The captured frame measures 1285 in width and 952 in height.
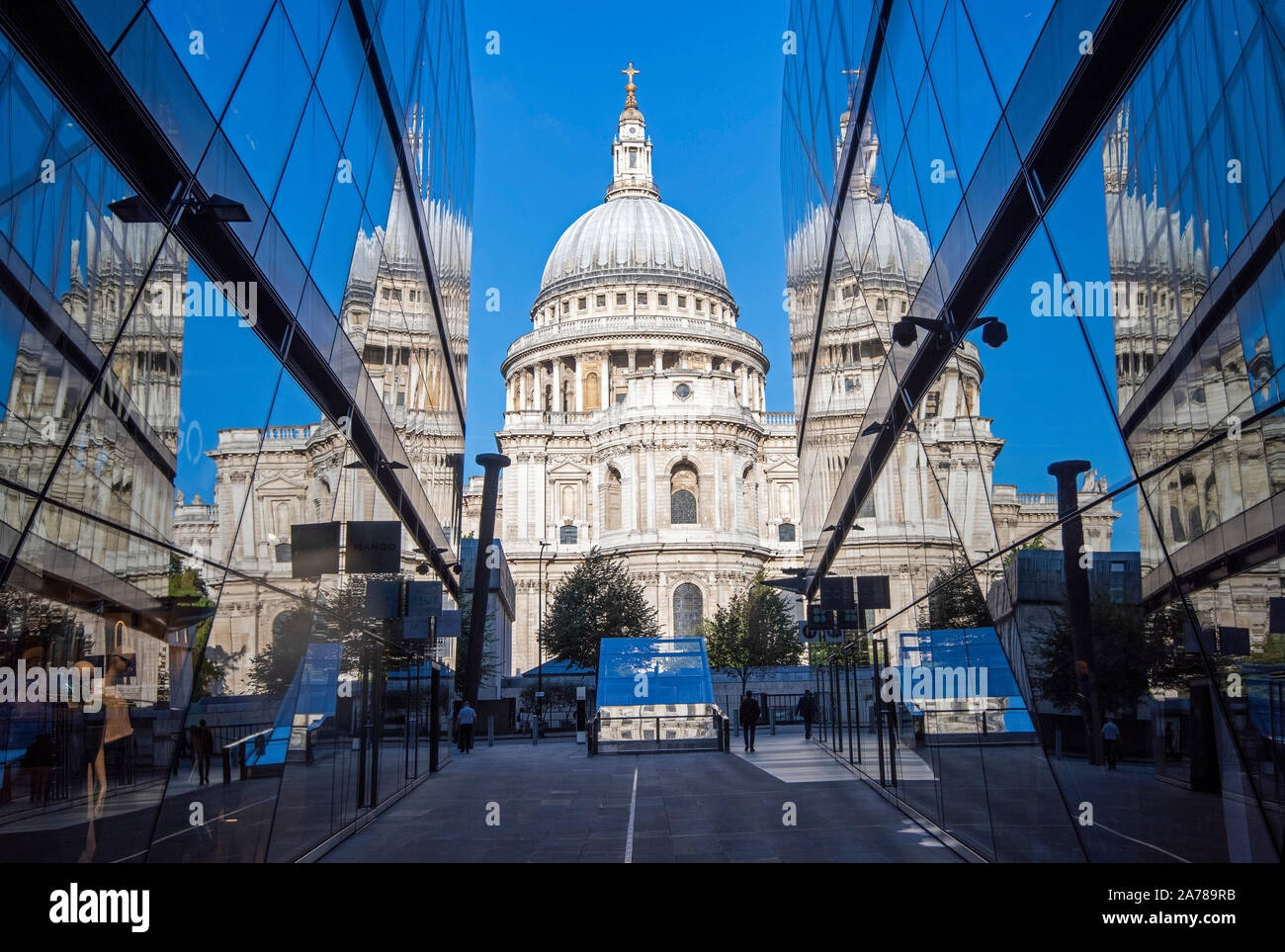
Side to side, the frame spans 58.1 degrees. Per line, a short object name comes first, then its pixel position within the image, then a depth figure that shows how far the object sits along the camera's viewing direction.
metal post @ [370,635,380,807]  14.27
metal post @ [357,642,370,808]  13.33
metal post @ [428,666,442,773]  21.38
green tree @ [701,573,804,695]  64.81
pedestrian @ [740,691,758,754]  28.46
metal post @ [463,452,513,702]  37.75
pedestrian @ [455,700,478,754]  30.18
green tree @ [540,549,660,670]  64.38
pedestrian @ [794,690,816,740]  31.41
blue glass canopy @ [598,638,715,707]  31.81
